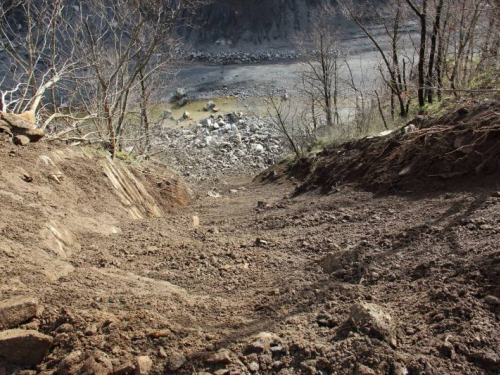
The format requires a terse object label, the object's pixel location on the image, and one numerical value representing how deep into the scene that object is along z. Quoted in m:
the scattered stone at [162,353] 2.43
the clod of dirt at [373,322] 2.47
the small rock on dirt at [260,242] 4.71
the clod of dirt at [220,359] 2.39
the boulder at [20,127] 5.84
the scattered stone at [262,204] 7.61
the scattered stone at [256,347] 2.46
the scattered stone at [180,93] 31.98
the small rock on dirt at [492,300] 2.61
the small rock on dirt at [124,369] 2.31
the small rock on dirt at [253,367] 2.35
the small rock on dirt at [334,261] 3.68
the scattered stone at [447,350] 2.35
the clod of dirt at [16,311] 2.58
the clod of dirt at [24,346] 2.41
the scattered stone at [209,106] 29.98
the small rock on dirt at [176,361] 2.37
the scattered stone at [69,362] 2.33
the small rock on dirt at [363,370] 2.25
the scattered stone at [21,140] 5.83
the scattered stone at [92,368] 2.28
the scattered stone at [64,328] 2.58
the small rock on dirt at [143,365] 2.31
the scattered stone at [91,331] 2.55
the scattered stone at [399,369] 2.27
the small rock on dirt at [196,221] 6.41
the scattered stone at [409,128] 6.55
